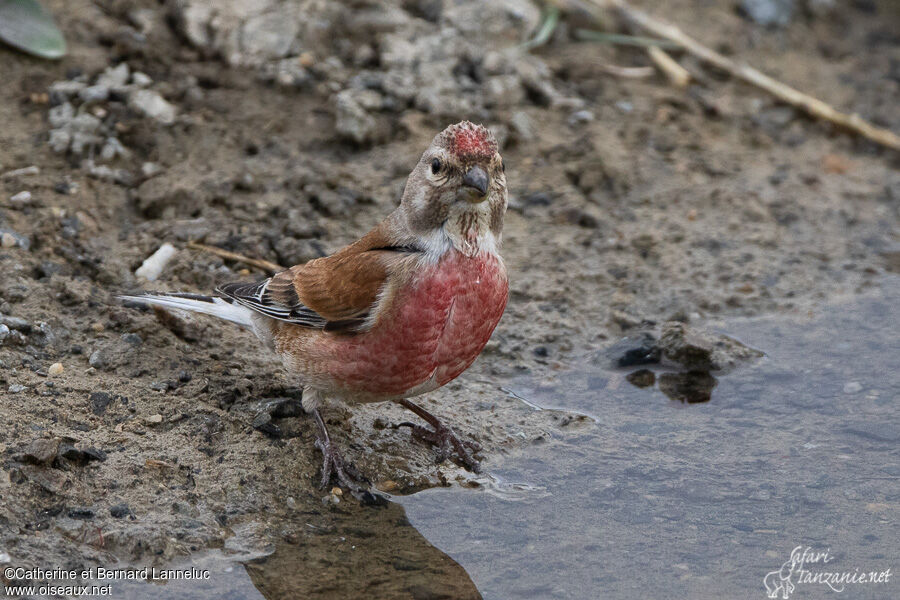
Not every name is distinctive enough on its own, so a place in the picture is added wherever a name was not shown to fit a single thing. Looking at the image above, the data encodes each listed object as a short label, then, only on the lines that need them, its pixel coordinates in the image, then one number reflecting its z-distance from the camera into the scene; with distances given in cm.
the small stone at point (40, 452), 757
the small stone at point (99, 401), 848
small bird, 808
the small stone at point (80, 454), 778
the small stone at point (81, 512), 745
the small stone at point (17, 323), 898
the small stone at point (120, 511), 755
